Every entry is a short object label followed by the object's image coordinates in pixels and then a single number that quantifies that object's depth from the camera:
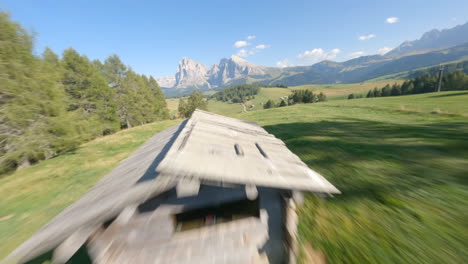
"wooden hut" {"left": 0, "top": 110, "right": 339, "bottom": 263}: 2.68
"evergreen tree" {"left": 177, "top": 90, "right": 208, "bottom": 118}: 62.88
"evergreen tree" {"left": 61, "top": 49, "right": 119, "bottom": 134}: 25.45
